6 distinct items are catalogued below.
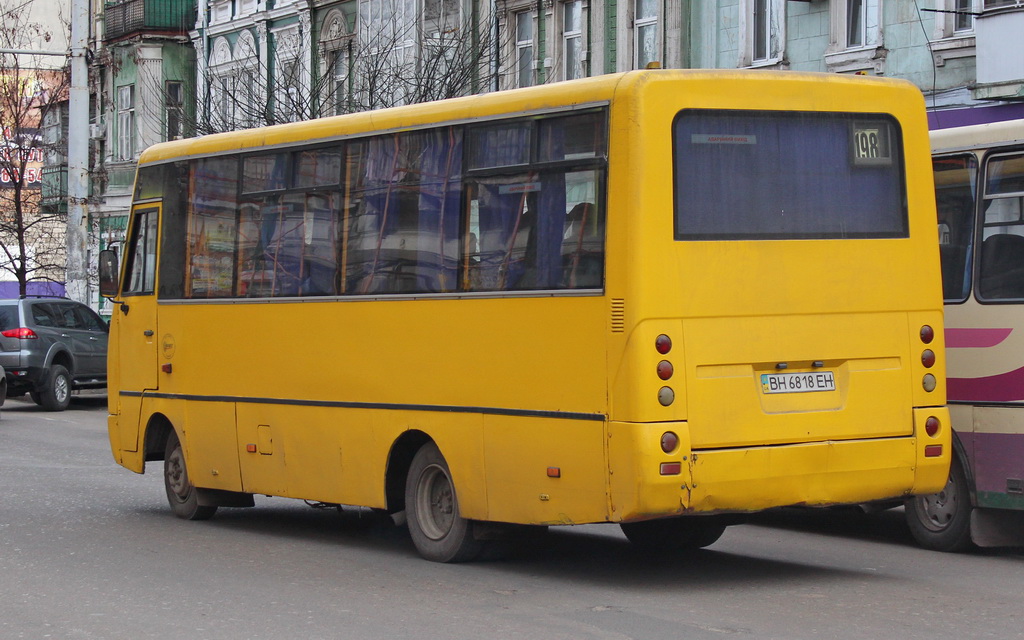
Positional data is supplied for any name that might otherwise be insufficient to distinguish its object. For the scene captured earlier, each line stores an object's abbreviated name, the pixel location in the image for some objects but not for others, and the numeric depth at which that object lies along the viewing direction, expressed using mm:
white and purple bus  11219
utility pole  32188
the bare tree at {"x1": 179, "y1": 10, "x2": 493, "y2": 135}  29094
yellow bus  9477
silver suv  29141
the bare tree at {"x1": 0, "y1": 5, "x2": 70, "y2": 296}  40938
